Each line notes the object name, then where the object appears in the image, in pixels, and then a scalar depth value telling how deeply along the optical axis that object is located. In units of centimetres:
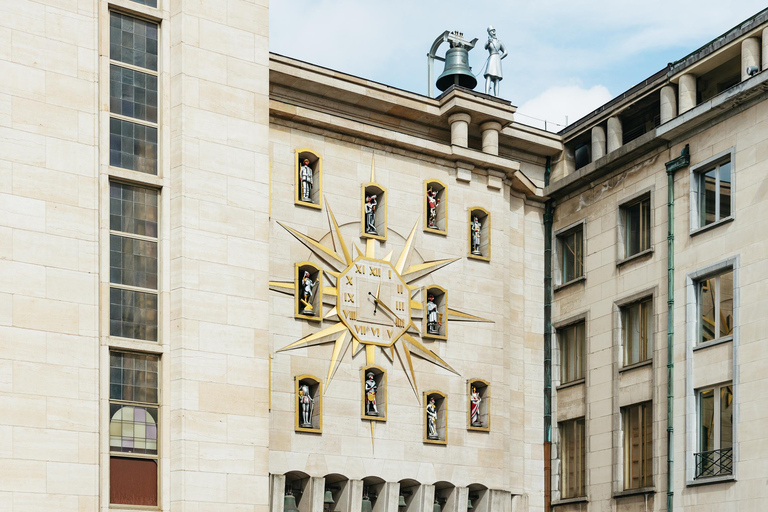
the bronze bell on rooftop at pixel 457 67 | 4488
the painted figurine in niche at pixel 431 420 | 4002
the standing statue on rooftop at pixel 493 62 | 4622
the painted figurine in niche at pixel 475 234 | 4269
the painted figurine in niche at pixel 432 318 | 4078
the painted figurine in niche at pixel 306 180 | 3928
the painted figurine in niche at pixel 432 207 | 4200
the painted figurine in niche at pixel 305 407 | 3750
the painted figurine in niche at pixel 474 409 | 4103
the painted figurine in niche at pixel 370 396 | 3888
